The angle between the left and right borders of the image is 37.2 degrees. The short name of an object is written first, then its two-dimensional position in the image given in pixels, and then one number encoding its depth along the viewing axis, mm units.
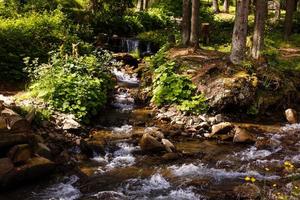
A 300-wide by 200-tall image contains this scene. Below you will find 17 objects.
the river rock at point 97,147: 12086
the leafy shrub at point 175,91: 15461
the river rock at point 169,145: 12169
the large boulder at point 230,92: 15498
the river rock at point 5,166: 9406
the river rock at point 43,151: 10609
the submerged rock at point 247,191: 8883
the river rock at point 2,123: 9998
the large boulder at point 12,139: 9891
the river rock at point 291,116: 15609
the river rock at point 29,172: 9516
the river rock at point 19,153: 9797
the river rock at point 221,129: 13961
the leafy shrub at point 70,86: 13758
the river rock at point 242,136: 13281
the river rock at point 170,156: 11696
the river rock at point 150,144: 12109
